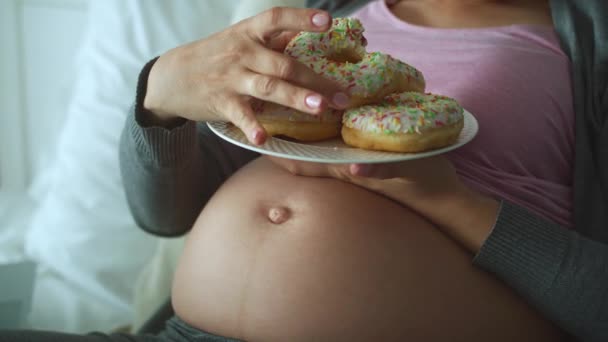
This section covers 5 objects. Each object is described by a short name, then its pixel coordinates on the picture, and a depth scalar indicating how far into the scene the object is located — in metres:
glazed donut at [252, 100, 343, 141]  0.72
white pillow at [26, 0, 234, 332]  1.32
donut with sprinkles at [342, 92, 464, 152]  0.68
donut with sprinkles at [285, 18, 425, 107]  0.75
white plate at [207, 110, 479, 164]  0.62
